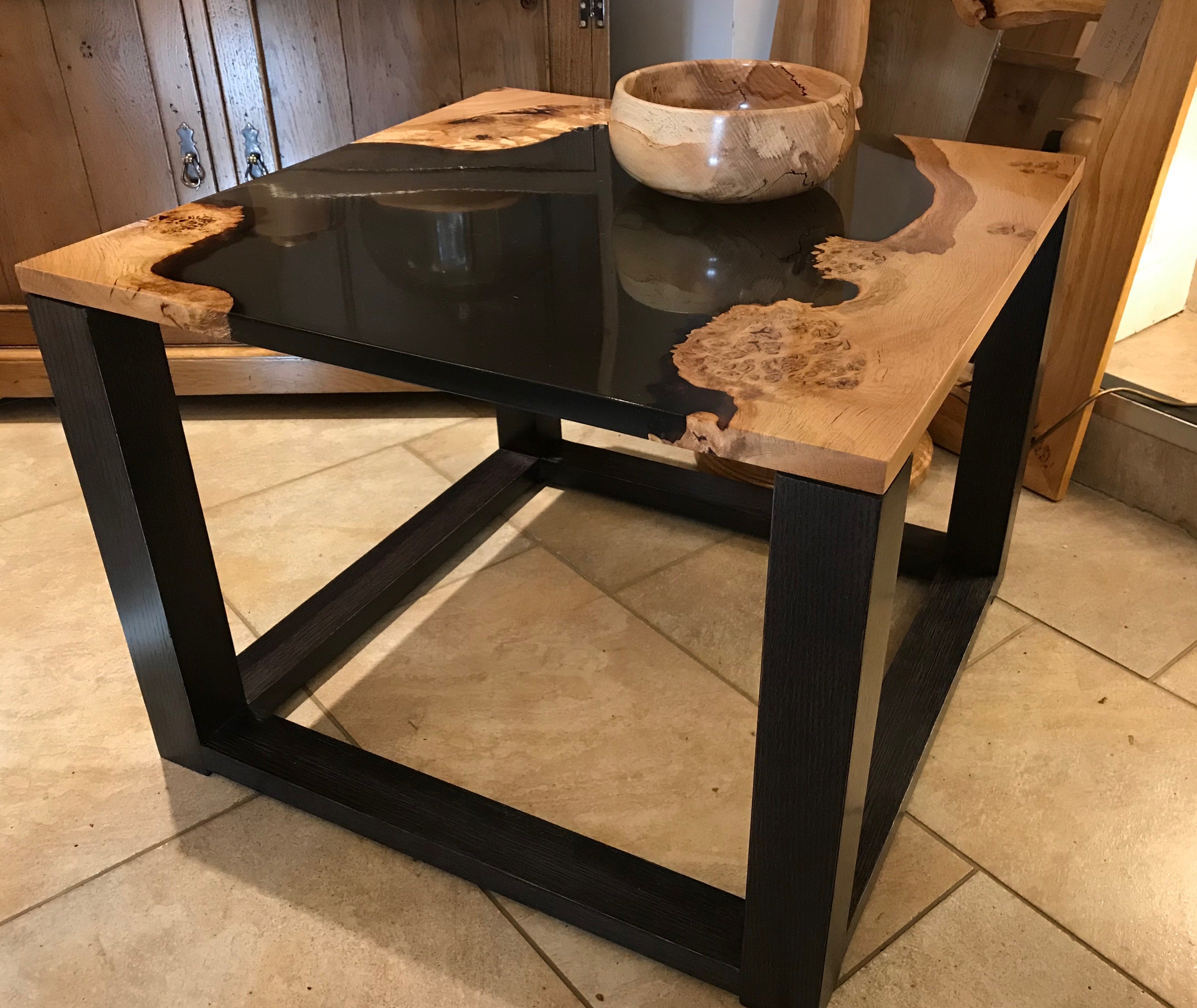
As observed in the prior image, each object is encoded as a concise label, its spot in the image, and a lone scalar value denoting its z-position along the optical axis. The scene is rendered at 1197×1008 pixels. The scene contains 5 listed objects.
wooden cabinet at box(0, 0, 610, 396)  1.62
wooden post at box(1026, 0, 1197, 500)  1.31
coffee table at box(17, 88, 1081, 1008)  0.69
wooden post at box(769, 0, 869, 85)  1.53
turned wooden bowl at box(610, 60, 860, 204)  0.93
